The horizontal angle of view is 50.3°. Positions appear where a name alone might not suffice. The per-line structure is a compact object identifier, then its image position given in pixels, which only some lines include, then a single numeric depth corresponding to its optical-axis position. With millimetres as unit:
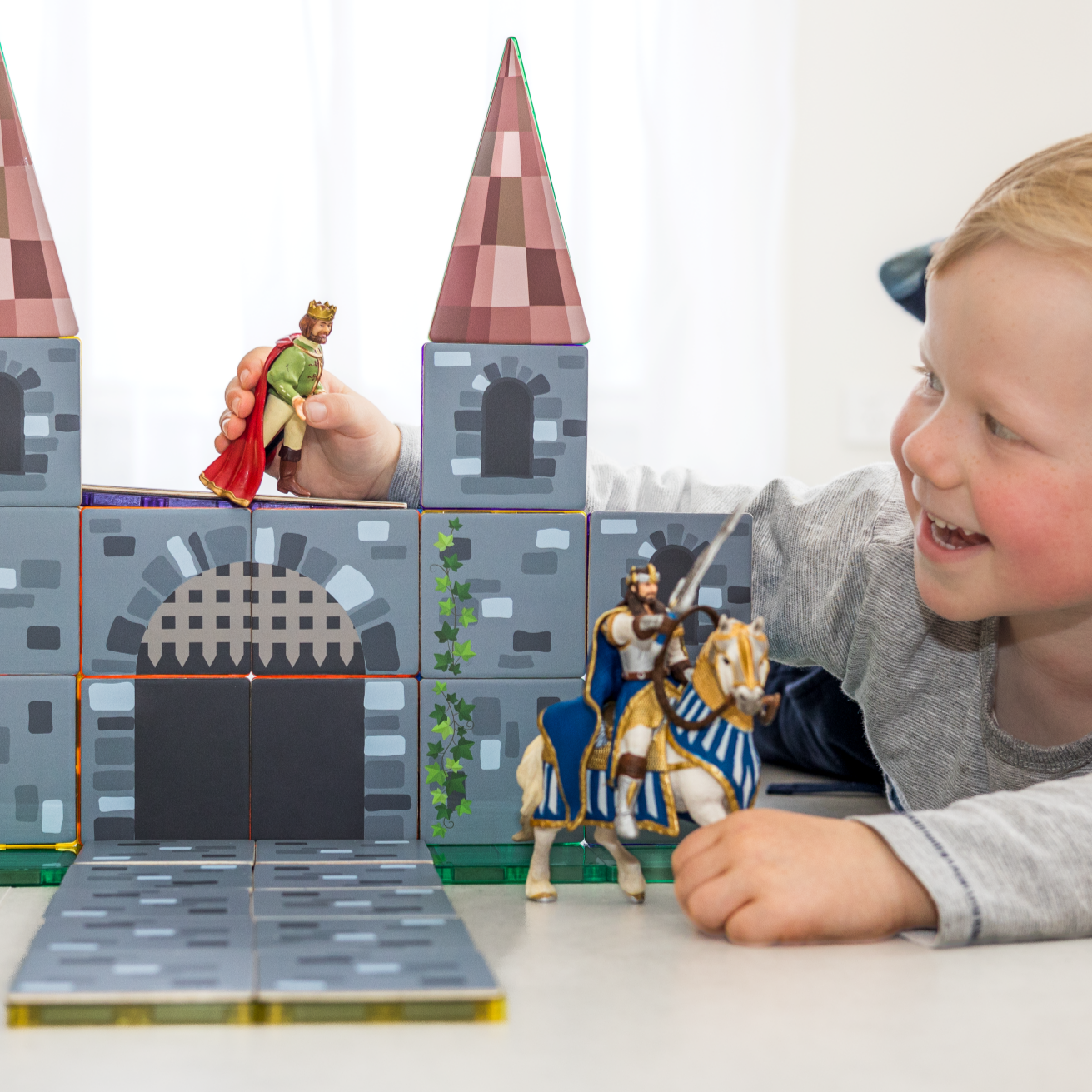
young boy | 576
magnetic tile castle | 741
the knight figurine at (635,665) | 620
